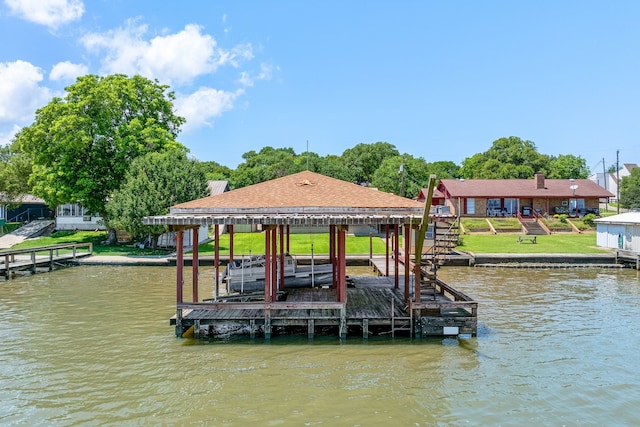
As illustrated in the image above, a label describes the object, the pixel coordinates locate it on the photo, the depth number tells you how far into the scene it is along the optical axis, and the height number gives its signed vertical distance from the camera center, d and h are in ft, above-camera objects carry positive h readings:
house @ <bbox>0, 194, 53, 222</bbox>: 180.86 +2.34
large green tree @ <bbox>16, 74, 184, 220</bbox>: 118.11 +18.93
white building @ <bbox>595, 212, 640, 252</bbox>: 105.50 -3.85
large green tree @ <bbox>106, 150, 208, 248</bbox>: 107.14 +6.00
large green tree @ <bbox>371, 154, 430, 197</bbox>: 224.12 +19.55
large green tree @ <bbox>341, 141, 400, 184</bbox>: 306.55 +37.37
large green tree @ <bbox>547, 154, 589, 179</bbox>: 278.46 +29.29
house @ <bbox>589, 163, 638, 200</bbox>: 324.41 +25.80
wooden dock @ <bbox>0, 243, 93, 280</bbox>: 89.20 -8.86
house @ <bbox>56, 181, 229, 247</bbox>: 152.25 -0.62
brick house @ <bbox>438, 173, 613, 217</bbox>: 164.96 +5.34
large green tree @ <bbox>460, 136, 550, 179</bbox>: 264.31 +31.49
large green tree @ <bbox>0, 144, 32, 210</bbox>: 160.04 +12.61
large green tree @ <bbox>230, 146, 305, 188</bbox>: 230.68 +21.94
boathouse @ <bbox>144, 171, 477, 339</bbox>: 45.62 -7.78
